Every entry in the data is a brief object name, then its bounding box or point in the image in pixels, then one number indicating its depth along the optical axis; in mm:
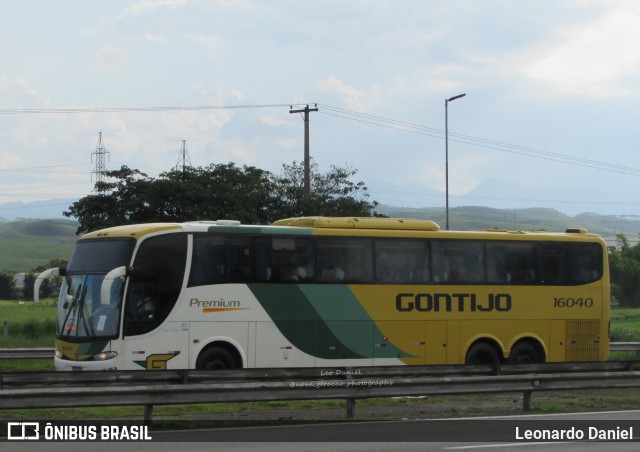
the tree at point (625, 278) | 94375
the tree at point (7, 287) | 104269
